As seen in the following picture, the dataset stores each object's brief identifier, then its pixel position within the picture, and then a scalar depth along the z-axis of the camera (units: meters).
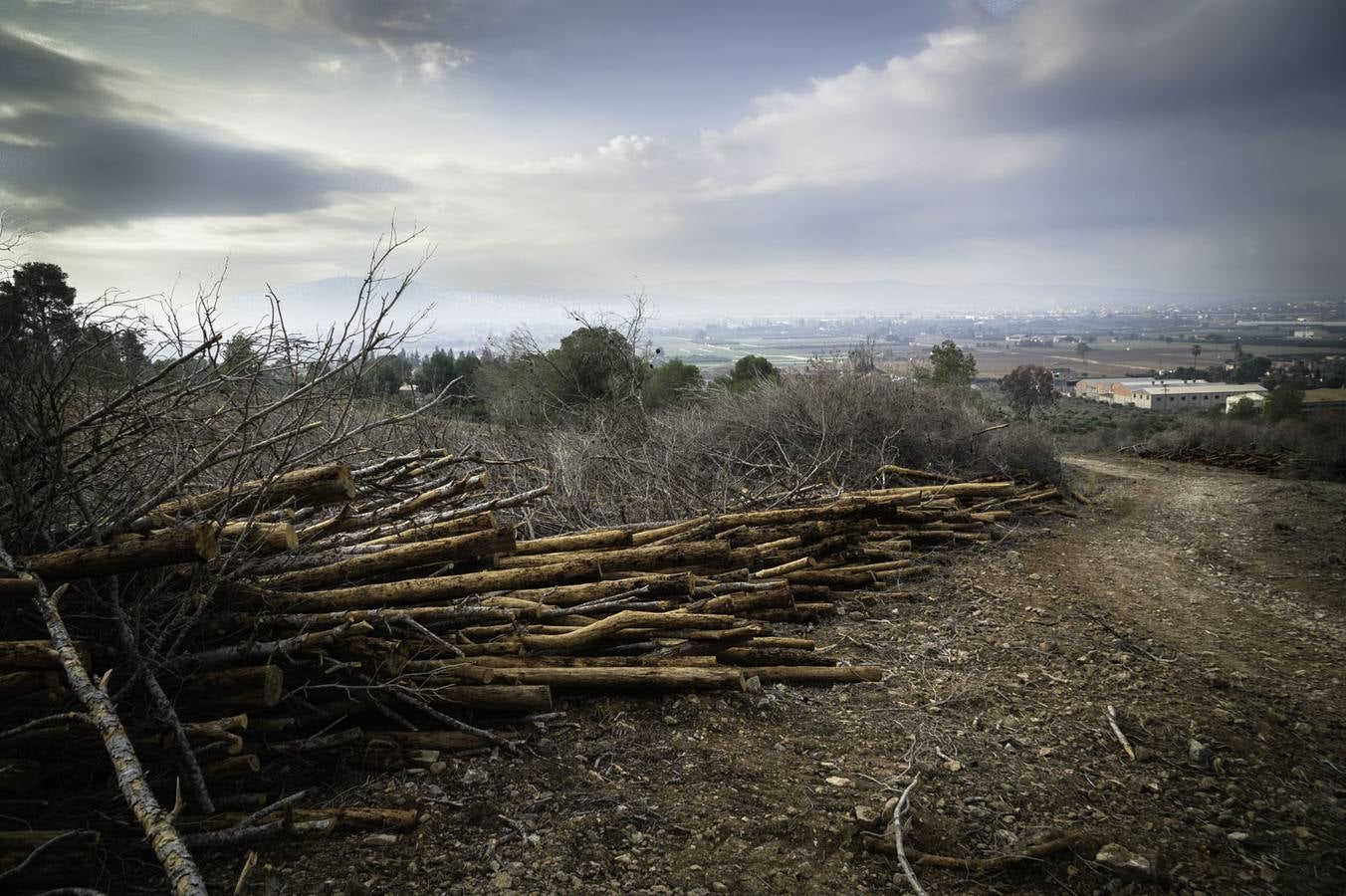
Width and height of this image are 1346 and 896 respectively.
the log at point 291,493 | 3.30
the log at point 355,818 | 2.58
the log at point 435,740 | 3.19
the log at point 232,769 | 2.74
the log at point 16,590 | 2.45
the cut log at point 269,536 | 3.12
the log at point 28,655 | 2.49
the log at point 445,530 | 4.23
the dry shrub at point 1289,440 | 15.02
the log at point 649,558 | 4.60
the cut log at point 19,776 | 2.40
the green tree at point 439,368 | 18.92
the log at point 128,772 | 1.87
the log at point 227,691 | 2.93
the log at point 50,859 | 2.19
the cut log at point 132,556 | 2.49
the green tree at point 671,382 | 19.52
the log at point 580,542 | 5.04
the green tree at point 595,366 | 18.11
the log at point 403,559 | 3.62
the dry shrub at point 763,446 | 7.58
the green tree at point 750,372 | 17.94
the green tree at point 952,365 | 19.72
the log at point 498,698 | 3.36
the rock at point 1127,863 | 2.66
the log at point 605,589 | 4.32
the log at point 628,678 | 3.69
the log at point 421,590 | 3.48
